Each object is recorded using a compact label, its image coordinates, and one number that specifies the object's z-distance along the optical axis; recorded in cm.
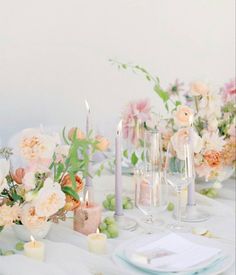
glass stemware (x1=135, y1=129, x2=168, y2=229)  175
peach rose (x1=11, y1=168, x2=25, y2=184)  167
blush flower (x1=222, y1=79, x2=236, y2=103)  239
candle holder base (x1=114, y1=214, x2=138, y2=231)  187
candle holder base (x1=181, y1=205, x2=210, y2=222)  197
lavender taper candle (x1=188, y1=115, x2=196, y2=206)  195
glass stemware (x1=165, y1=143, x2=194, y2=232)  185
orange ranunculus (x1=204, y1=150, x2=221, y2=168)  207
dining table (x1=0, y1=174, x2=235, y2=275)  152
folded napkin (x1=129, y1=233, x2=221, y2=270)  158
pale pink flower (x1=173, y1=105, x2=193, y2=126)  203
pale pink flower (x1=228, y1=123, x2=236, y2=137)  220
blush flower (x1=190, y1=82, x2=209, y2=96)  216
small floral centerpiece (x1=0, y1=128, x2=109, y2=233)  161
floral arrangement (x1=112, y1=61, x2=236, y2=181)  204
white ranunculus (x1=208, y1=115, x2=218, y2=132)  213
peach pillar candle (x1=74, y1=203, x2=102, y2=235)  178
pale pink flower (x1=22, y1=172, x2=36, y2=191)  163
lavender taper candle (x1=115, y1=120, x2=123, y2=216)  189
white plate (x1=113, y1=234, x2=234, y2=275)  155
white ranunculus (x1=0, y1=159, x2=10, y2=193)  159
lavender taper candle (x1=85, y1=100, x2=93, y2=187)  191
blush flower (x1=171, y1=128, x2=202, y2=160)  196
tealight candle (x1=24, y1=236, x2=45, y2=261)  157
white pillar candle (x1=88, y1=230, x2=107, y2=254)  166
